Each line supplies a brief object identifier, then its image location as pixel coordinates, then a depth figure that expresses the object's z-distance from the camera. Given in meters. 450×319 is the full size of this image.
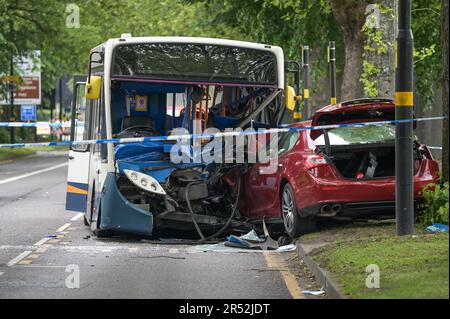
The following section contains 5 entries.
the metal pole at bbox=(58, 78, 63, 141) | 72.16
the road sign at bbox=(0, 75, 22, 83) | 45.78
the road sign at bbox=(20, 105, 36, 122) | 61.66
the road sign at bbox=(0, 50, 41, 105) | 55.38
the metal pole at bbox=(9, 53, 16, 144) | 48.93
